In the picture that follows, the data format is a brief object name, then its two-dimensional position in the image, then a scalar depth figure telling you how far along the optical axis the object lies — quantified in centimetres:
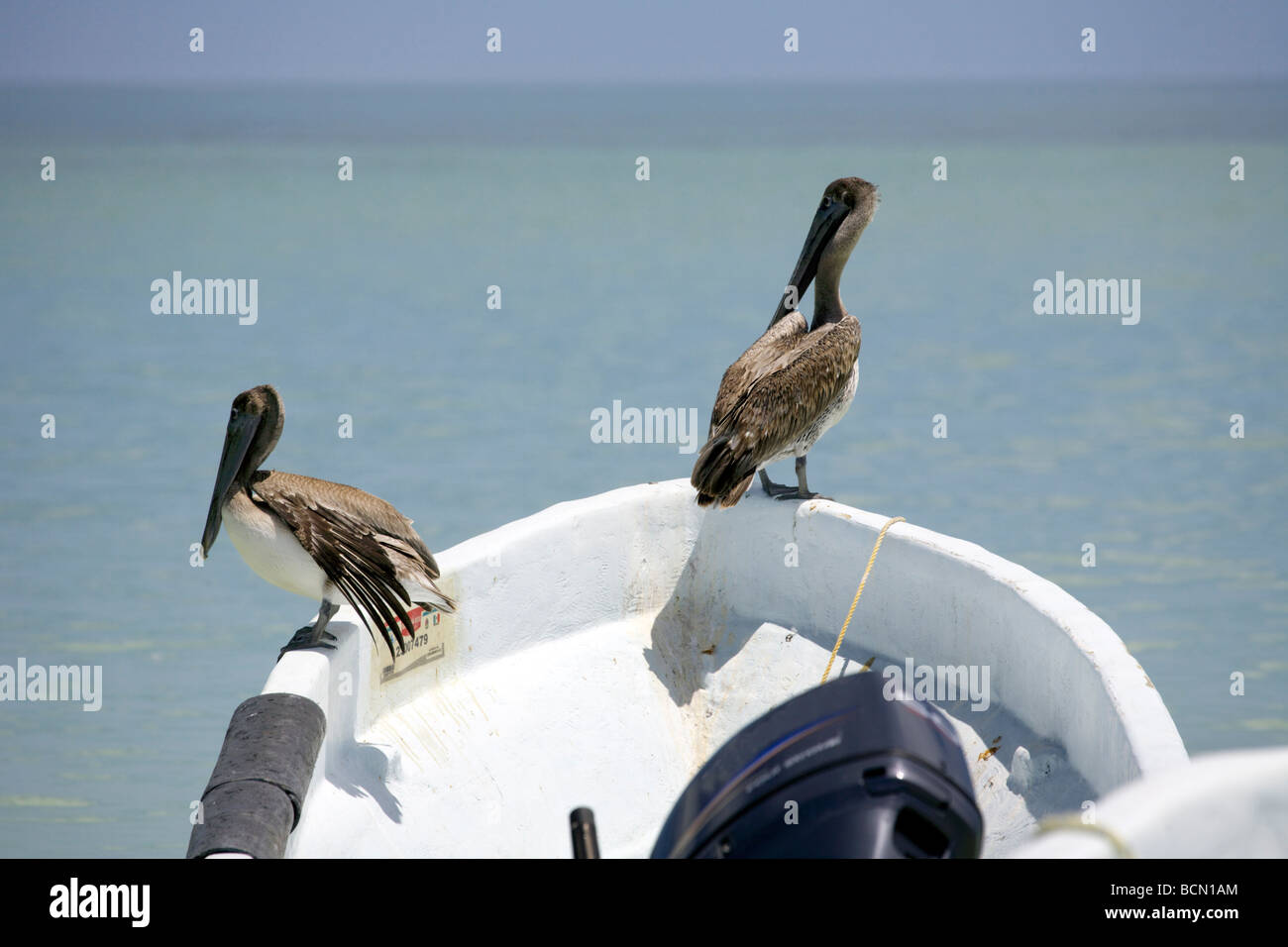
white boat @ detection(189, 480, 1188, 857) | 279
